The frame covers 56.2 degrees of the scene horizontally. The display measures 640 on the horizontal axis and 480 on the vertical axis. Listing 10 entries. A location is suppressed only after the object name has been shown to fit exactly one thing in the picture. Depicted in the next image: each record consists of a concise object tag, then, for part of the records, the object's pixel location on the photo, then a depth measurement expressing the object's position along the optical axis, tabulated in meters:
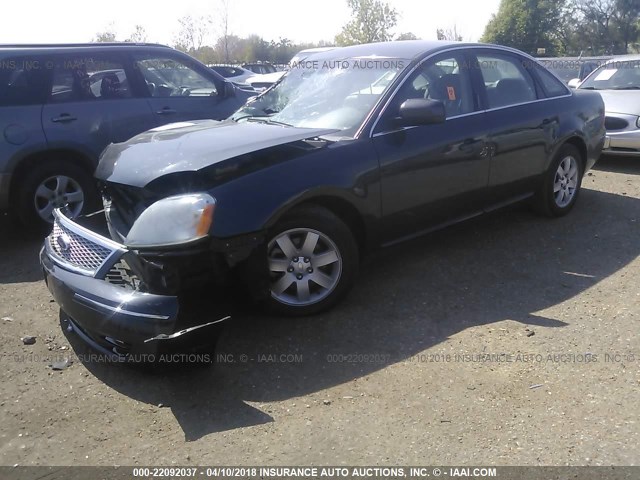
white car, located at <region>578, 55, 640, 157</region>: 7.96
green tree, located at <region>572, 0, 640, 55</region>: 43.66
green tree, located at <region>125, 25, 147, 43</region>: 36.01
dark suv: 5.67
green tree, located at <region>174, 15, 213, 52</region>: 36.03
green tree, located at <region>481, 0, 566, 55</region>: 40.56
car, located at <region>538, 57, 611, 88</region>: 14.10
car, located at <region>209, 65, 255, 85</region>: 22.22
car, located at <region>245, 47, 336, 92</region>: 16.50
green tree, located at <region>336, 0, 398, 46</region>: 36.09
